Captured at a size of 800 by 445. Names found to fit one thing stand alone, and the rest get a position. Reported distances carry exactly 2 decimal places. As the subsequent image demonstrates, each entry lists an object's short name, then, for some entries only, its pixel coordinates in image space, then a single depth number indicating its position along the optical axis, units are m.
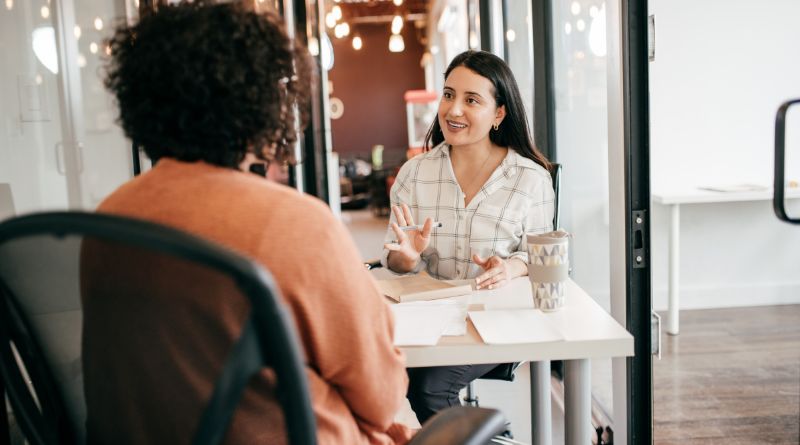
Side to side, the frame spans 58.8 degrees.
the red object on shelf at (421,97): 10.99
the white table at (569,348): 1.35
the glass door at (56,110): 1.90
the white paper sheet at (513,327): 1.37
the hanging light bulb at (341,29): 11.45
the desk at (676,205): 3.89
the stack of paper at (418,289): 1.70
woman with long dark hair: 2.23
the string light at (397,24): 10.88
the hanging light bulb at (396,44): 12.38
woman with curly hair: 0.82
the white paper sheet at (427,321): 1.41
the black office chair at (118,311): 0.65
